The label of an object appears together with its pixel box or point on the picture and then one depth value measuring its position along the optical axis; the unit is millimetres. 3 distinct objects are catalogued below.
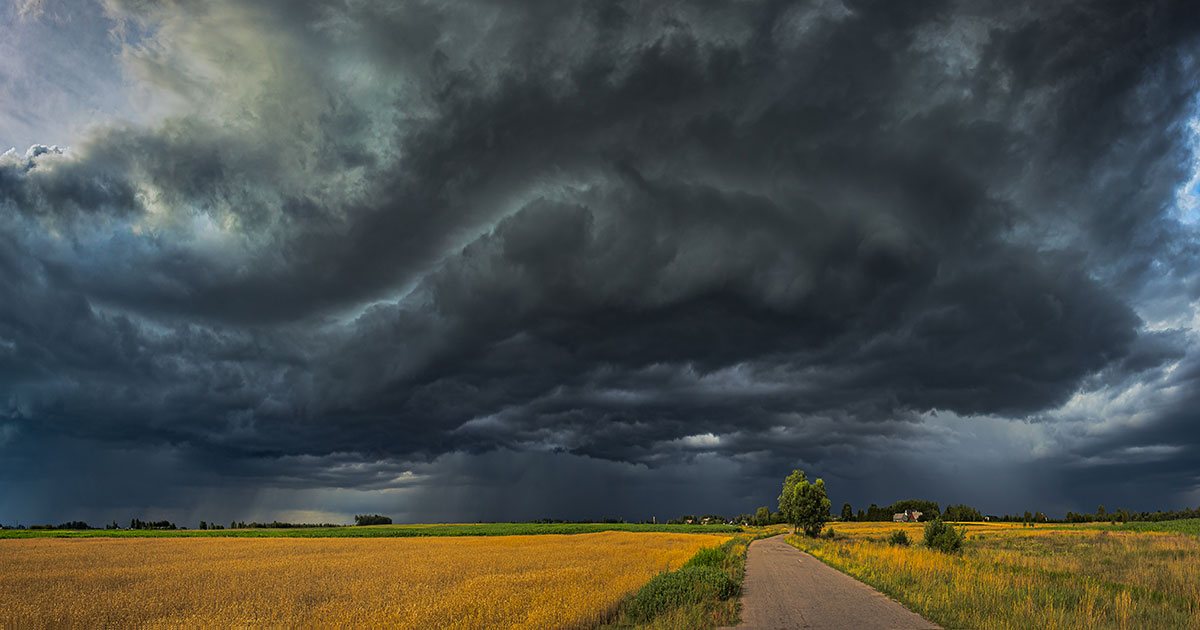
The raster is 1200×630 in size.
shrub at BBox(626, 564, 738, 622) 17547
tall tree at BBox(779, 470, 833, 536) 85812
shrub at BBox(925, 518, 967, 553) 39750
